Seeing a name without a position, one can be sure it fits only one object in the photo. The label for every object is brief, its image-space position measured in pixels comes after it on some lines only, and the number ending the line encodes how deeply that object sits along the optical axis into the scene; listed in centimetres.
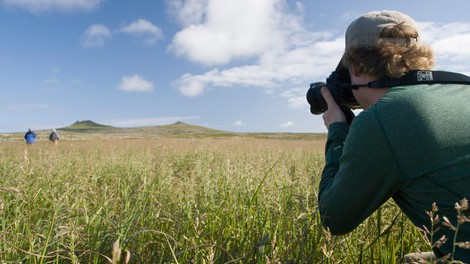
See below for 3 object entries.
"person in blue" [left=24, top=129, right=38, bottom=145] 1864
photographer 108
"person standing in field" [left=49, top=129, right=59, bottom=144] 1740
